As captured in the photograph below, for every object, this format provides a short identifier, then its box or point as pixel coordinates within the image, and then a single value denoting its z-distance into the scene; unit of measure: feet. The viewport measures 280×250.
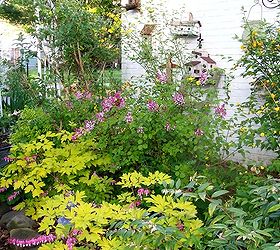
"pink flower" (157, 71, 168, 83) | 11.34
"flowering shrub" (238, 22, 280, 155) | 11.02
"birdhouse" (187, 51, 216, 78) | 15.10
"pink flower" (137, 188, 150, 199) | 8.18
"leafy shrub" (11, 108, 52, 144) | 12.59
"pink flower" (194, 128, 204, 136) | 9.37
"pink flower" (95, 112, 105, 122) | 10.53
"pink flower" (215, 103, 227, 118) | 10.07
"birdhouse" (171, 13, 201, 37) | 15.92
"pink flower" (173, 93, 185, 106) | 10.01
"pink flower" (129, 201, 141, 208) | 7.16
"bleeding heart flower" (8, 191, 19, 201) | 10.53
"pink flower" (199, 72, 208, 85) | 10.71
